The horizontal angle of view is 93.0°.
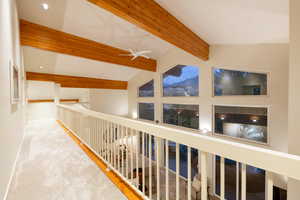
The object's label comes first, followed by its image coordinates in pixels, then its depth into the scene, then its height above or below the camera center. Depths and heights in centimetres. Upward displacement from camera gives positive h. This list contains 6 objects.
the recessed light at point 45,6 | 289 +191
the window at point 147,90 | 829 +48
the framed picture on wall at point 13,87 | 185 +14
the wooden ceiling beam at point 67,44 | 371 +164
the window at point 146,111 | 848 -83
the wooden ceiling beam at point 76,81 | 713 +97
